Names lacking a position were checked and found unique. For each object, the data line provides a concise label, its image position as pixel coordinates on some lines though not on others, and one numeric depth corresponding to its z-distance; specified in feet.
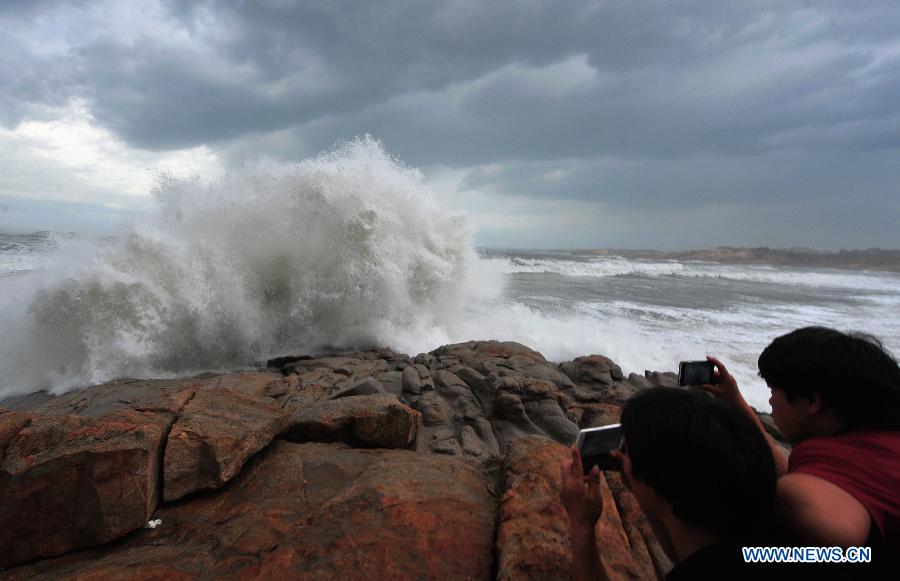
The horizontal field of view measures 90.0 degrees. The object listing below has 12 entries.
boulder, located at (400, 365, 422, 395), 17.02
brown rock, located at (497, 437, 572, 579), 6.30
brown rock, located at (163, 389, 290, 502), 8.25
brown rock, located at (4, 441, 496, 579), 6.50
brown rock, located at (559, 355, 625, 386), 19.48
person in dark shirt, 3.42
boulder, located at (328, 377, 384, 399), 14.29
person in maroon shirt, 3.51
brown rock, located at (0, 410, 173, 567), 7.07
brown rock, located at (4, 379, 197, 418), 14.53
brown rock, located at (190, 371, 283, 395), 16.71
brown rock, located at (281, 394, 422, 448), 10.75
